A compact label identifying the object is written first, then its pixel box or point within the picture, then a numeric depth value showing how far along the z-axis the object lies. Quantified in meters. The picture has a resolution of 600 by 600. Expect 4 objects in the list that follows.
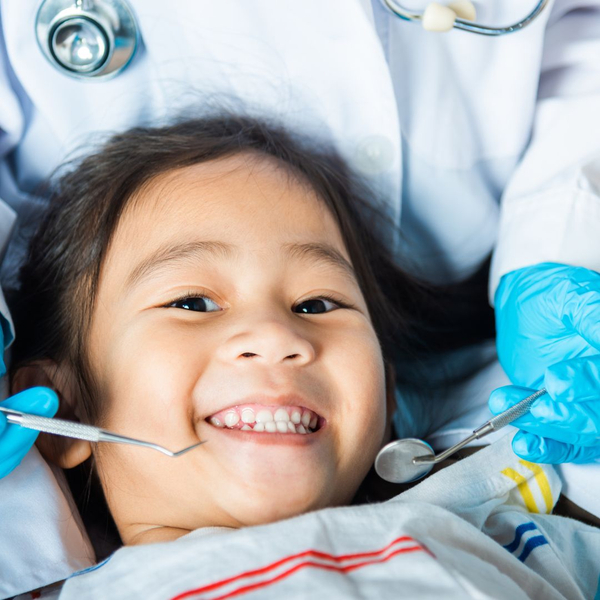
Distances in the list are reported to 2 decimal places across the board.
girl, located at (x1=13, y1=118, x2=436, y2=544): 0.58
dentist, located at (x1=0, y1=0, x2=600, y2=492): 0.66
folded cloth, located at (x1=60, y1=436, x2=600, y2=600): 0.52
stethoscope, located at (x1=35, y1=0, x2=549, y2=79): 0.64
